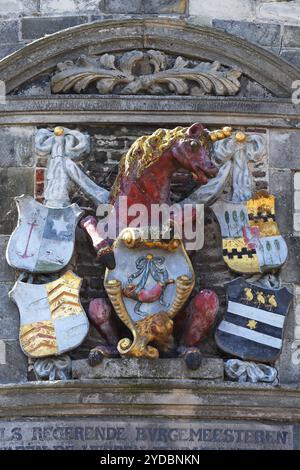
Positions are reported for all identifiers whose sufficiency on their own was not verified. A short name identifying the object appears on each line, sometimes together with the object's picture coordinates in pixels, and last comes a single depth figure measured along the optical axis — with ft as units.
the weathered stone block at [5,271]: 56.03
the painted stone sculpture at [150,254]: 54.75
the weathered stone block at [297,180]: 57.21
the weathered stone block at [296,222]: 56.80
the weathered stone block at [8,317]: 55.47
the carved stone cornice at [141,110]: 57.36
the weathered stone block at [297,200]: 57.00
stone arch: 57.77
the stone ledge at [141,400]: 54.29
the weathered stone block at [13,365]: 55.01
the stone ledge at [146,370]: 54.39
